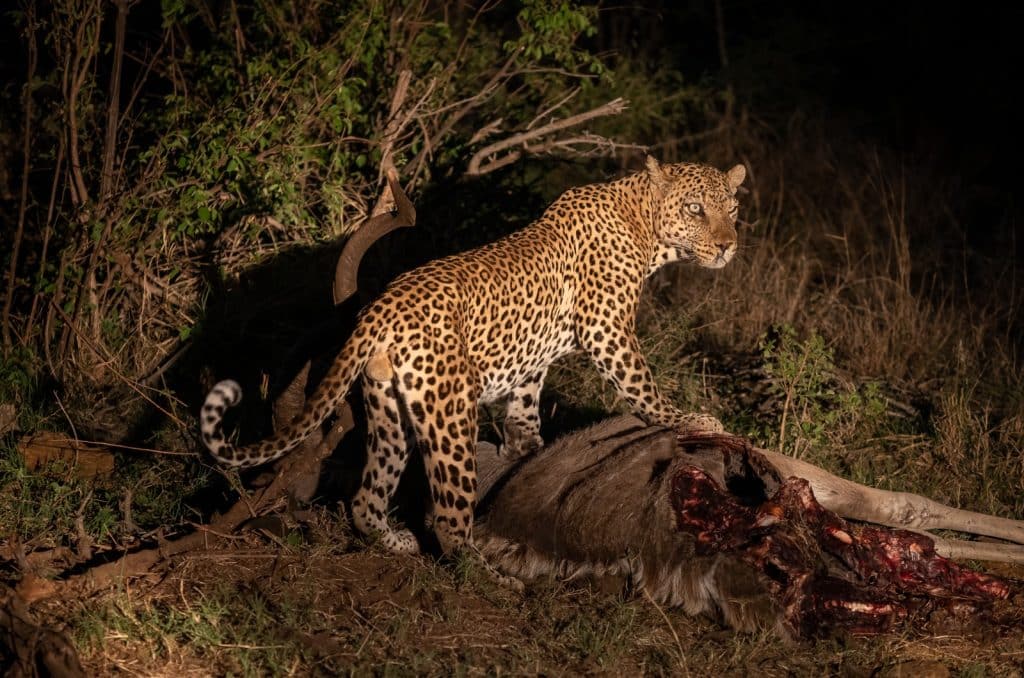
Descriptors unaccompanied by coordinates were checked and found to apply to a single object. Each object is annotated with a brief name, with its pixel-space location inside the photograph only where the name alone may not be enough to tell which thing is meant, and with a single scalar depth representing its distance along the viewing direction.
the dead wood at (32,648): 8.73
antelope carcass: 9.94
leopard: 11.03
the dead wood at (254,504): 10.72
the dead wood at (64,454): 13.25
